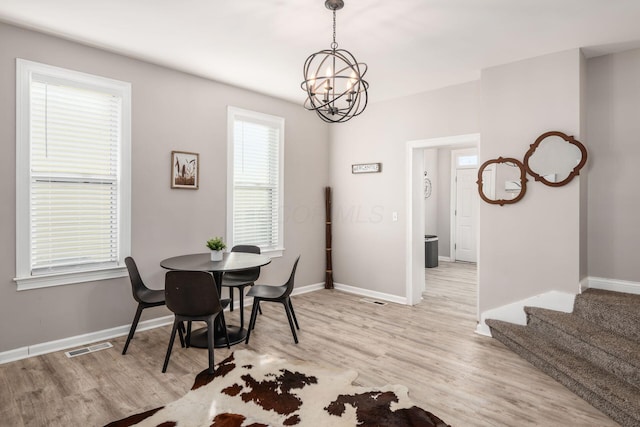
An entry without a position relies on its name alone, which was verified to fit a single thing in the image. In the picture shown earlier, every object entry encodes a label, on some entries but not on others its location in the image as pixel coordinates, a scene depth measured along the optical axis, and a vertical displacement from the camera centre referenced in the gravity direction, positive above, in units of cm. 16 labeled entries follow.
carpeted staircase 235 -107
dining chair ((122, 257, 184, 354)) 318 -76
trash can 737 -80
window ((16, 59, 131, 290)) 304 +34
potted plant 345 -33
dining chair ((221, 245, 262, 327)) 380 -72
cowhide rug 219 -125
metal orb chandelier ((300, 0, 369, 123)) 223 +105
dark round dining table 322 -47
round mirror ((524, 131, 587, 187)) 327 +52
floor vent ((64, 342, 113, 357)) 316 -122
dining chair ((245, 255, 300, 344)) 344 -79
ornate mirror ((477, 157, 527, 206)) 357 +32
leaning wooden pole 562 -39
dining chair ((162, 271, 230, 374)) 279 -67
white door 784 -2
